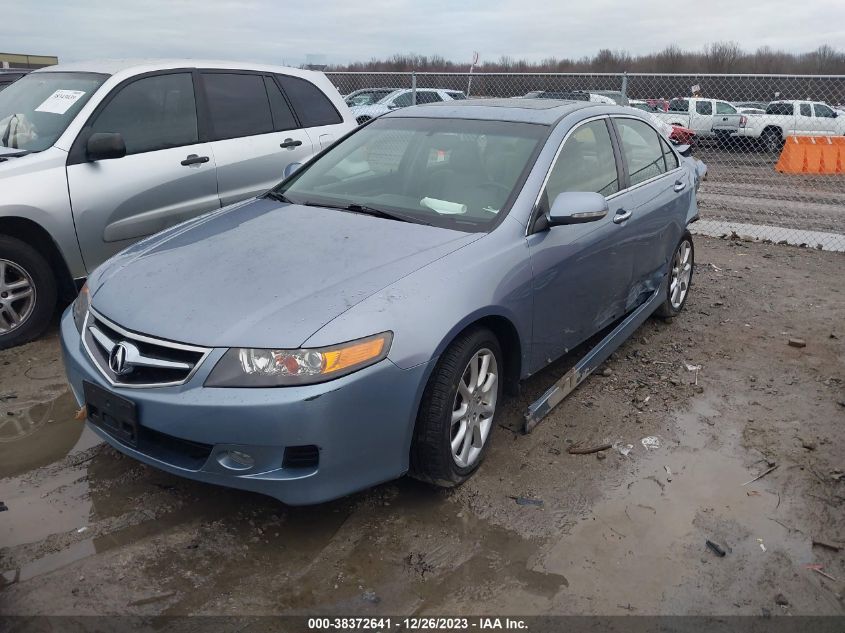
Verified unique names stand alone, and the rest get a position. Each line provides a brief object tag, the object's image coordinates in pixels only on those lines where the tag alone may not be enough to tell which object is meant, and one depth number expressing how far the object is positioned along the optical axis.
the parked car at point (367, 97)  19.27
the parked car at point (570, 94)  18.13
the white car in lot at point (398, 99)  18.17
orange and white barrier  16.20
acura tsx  2.61
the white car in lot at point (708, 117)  21.53
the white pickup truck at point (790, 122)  20.39
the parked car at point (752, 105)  23.58
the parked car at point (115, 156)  4.64
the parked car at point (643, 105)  18.16
